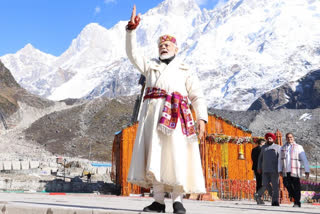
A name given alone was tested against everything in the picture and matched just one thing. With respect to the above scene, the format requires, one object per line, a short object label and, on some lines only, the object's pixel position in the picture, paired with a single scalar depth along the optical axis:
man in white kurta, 4.23
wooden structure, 13.89
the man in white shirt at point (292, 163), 8.23
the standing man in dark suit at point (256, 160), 9.74
